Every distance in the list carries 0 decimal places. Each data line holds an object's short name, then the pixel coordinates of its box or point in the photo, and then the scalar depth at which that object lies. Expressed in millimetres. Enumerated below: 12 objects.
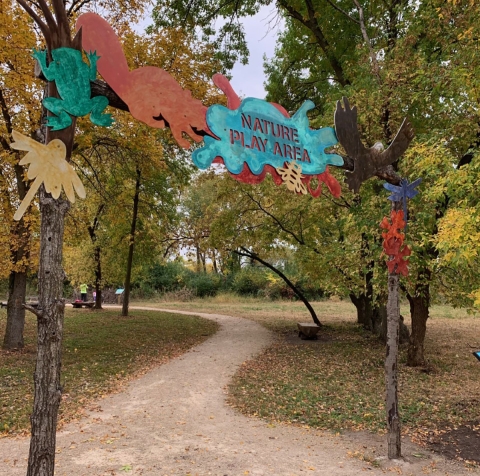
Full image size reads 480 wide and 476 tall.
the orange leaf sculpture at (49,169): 2746
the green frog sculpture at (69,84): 2928
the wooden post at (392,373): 5340
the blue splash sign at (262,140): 3422
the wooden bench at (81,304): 22422
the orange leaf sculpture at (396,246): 5469
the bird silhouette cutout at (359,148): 4449
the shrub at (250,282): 33938
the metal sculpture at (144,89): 2936
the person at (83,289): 24348
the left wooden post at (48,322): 3082
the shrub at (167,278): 33344
